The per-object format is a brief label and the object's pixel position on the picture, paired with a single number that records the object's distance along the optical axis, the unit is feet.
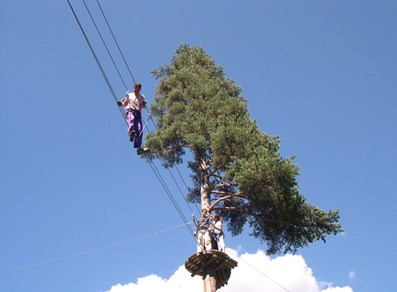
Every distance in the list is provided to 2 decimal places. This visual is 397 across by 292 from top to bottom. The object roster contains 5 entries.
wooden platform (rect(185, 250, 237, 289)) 34.76
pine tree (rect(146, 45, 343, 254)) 39.60
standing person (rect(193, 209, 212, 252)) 37.39
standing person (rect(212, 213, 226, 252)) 37.09
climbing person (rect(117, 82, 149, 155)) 28.50
